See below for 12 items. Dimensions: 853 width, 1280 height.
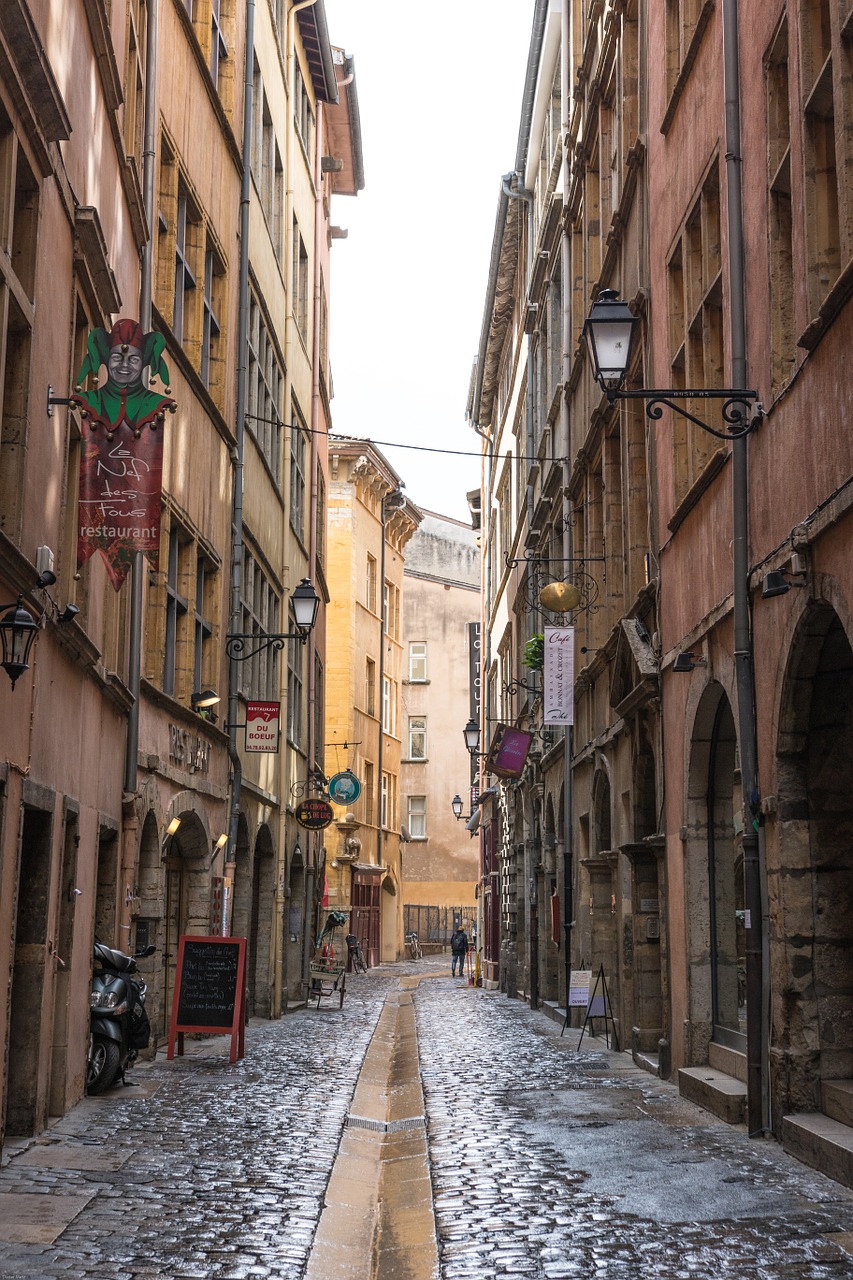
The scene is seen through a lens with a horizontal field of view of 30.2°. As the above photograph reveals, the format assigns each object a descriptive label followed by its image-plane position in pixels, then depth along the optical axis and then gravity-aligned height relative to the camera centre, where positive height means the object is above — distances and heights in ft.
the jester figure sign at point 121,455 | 33.27 +9.98
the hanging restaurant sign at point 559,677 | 64.75 +10.54
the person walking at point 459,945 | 139.85 -0.84
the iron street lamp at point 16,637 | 26.68 +4.91
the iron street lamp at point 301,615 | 65.46 +13.14
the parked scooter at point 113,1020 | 41.42 -2.37
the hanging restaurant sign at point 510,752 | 78.54 +9.10
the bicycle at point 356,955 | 145.59 -1.94
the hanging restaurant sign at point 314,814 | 90.53 +6.76
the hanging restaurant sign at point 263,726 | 68.49 +8.87
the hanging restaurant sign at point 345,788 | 116.88 +10.70
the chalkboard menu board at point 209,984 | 48.91 -1.60
